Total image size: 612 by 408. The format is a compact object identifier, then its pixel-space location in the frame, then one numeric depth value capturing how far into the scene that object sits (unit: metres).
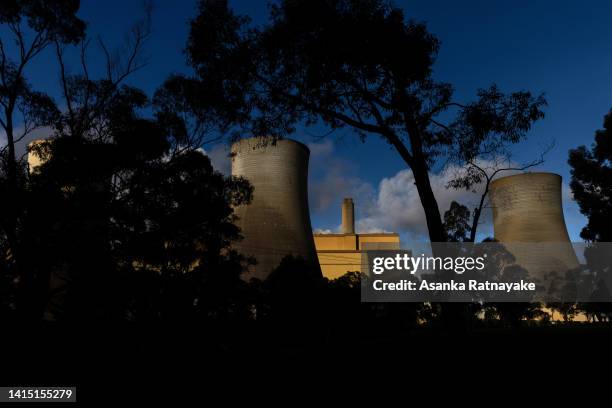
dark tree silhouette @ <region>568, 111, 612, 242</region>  19.78
